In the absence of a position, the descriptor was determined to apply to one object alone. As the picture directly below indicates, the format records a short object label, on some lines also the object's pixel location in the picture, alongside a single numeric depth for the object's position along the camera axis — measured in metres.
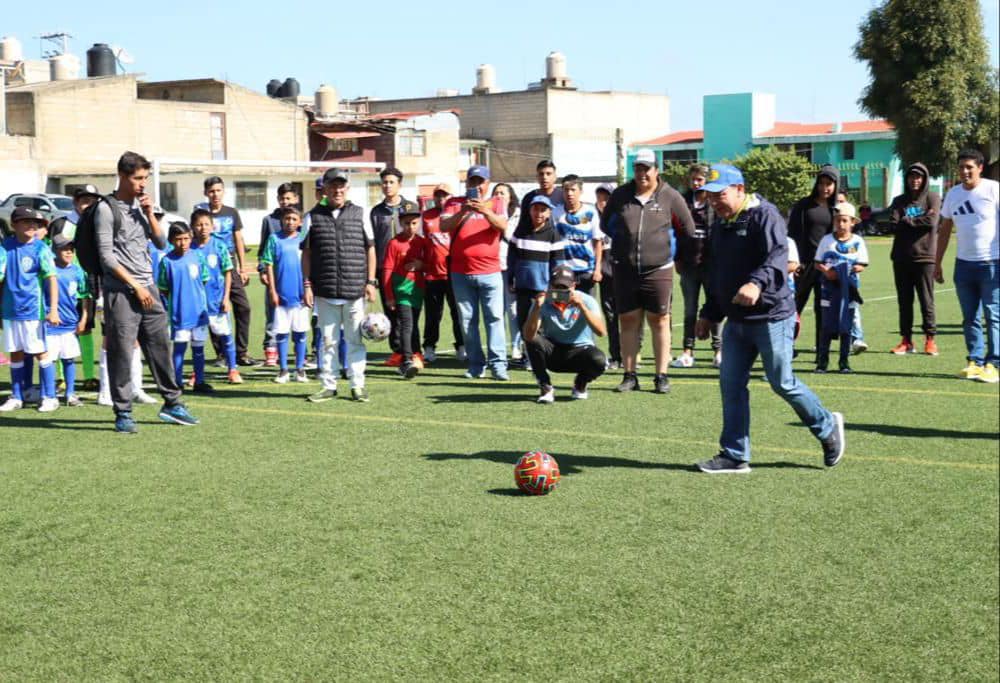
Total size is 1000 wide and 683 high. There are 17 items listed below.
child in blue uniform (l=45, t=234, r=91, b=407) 11.05
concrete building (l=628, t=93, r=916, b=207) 72.75
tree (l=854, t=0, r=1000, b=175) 52.75
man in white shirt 11.56
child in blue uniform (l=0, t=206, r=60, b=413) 10.70
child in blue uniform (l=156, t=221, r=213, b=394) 11.51
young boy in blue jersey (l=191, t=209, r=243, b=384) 11.87
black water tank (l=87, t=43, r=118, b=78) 59.31
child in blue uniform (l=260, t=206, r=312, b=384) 12.39
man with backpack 9.31
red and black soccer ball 7.38
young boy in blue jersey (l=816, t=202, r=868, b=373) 12.72
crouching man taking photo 10.65
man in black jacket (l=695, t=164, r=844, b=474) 7.54
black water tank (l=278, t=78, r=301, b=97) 70.56
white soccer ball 11.45
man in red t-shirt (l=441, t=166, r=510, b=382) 12.09
